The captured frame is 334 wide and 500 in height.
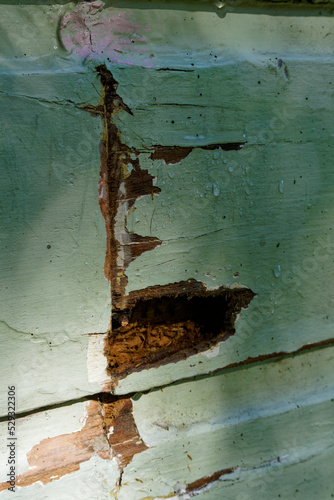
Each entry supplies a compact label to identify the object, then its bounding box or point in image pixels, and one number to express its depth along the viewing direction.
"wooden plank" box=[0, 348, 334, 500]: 0.43
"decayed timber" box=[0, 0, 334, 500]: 0.41
